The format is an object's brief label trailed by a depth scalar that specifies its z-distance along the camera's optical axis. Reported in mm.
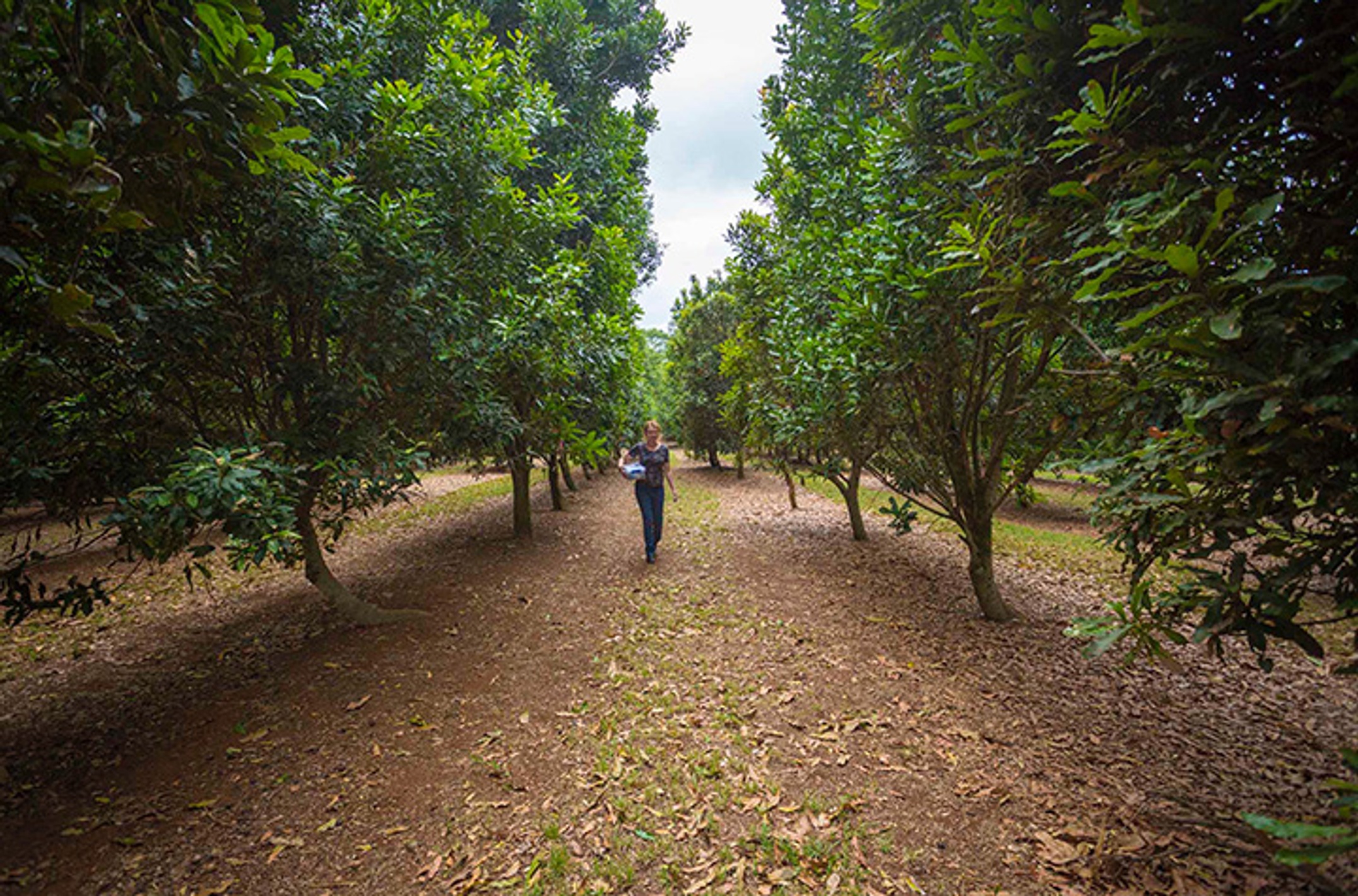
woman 7969
